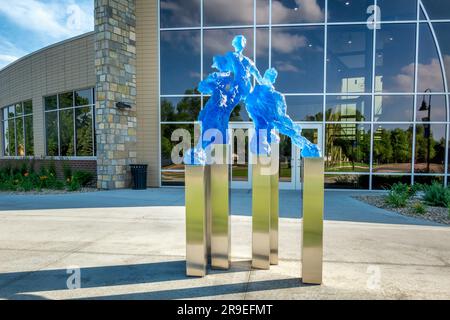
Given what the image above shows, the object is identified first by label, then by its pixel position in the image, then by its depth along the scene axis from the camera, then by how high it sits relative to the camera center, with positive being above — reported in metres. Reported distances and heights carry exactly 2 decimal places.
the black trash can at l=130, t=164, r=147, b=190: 11.25 -0.97
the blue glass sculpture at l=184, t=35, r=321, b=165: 3.64 +0.61
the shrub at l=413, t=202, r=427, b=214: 6.97 -1.46
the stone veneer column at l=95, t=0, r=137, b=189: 10.83 +2.42
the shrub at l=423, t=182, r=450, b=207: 7.86 -1.32
